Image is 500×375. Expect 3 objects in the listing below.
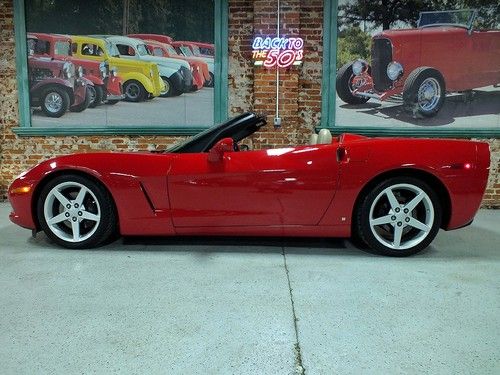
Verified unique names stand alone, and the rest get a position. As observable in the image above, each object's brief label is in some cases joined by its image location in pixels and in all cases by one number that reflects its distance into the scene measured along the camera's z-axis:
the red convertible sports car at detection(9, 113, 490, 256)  3.19
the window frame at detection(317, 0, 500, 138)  5.39
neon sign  5.39
